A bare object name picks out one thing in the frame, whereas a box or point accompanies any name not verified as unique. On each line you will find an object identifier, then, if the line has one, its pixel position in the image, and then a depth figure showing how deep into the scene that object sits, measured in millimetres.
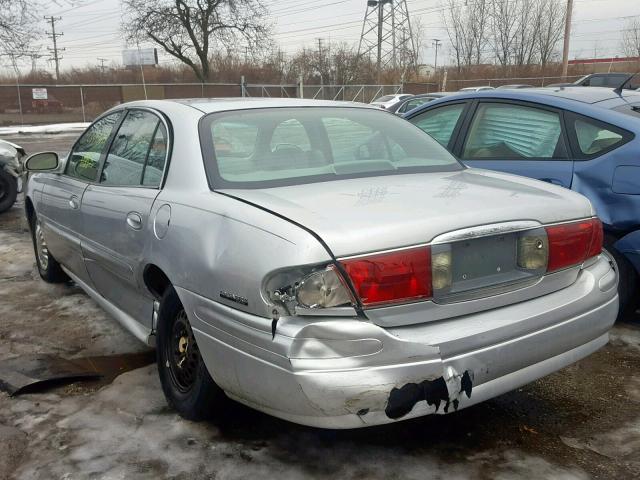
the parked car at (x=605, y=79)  18156
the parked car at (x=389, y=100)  24659
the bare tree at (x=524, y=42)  51281
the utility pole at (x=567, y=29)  28266
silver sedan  2188
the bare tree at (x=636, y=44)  54188
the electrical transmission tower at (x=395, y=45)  45875
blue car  3914
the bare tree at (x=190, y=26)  37156
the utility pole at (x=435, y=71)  49900
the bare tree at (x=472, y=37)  53062
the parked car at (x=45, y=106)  31344
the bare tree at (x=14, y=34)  17875
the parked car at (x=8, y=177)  8945
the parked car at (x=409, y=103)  13893
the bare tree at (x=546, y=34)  50688
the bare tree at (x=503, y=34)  51844
